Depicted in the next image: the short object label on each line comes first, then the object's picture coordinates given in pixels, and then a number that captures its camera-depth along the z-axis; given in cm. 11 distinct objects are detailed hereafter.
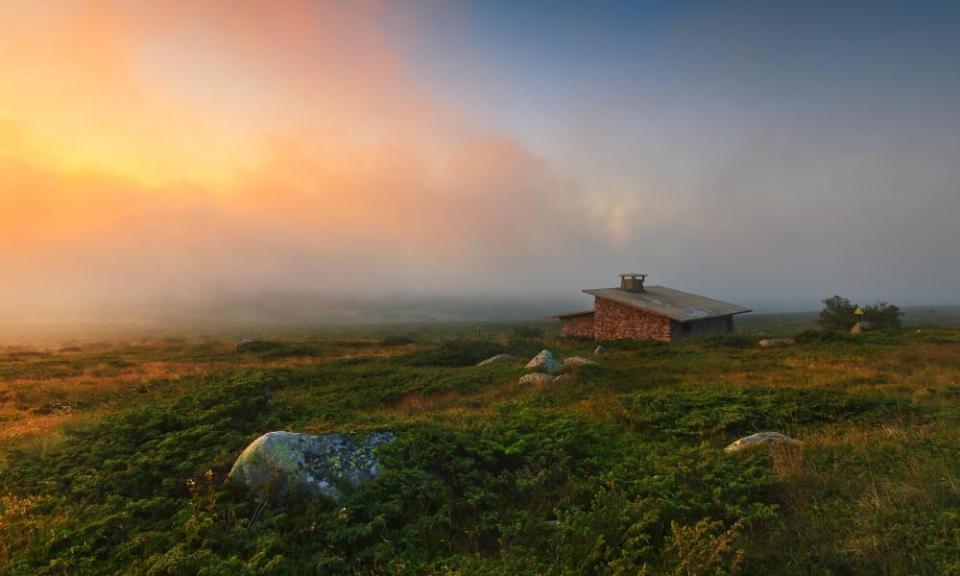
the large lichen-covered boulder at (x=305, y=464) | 645
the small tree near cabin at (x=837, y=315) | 4294
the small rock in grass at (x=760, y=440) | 789
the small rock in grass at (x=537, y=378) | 1614
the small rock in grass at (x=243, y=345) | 3272
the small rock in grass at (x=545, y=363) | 1847
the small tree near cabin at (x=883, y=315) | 4216
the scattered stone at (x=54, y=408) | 1449
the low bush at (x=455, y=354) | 2400
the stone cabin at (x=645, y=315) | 3097
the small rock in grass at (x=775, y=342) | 2660
